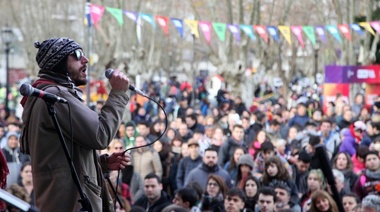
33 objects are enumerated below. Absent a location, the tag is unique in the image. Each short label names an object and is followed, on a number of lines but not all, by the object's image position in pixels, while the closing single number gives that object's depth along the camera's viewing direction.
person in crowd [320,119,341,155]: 16.30
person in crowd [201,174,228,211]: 11.02
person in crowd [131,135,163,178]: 14.57
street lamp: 34.06
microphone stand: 5.25
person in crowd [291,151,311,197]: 13.26
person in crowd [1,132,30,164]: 15.38
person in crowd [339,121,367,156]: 15.50
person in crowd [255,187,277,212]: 10.24
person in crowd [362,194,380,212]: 8.74
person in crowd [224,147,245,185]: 13.88
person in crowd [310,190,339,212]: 9.52
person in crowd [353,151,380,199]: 11.87
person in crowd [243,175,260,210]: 10.99
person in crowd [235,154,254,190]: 13.02
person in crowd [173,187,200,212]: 10.70
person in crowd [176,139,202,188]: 14.55
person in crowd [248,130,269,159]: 15.32
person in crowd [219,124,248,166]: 15.51
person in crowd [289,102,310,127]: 21.65
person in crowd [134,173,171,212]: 11.27
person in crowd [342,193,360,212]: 10.27
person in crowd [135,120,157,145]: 17.93
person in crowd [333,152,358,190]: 12.75
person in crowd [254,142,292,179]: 13.53
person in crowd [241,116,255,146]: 18.56
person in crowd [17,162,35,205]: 11.77
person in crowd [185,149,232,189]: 13.26
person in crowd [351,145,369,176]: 13.59
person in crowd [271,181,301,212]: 10.73
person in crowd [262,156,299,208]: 11.89
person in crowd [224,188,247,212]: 10.33
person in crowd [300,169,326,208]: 11.25
